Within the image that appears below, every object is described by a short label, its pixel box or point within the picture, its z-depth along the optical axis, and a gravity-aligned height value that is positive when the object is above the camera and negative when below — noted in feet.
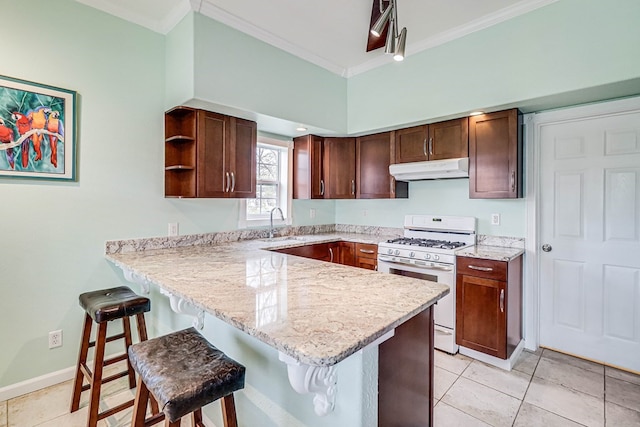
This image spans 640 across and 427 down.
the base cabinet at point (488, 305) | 8.29 -2.61
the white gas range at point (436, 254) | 9.16 -1.33
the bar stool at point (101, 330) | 5.82 -2.47
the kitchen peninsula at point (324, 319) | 3.22 -1.26
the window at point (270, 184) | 11.92 +1.11
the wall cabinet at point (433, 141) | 9.65 +2.30
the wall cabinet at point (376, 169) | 11.53 +1.64
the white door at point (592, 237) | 8.14 -0.73
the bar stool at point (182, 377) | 3.72 -2.14
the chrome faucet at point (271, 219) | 11.62 -0.30
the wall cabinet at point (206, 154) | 8.69 +1.67
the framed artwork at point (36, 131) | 6.79 +1.84
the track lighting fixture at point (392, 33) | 5.56 +3.27
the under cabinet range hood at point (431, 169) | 9.50 +1.35
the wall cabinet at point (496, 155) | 8.77 +1.63
